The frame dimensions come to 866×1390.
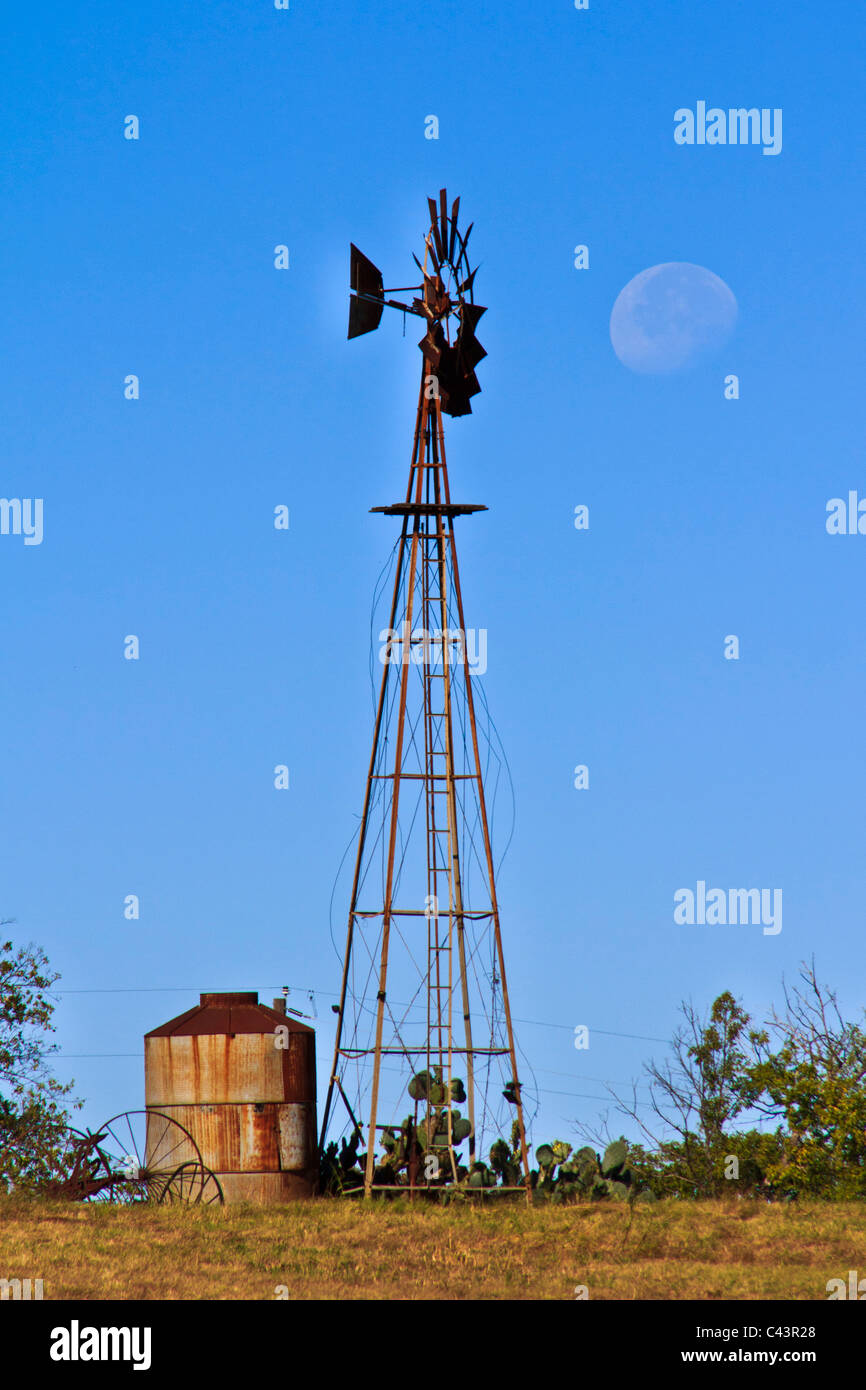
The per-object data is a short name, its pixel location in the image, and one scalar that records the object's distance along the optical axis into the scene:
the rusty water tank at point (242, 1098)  25.50
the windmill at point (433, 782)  25.36
